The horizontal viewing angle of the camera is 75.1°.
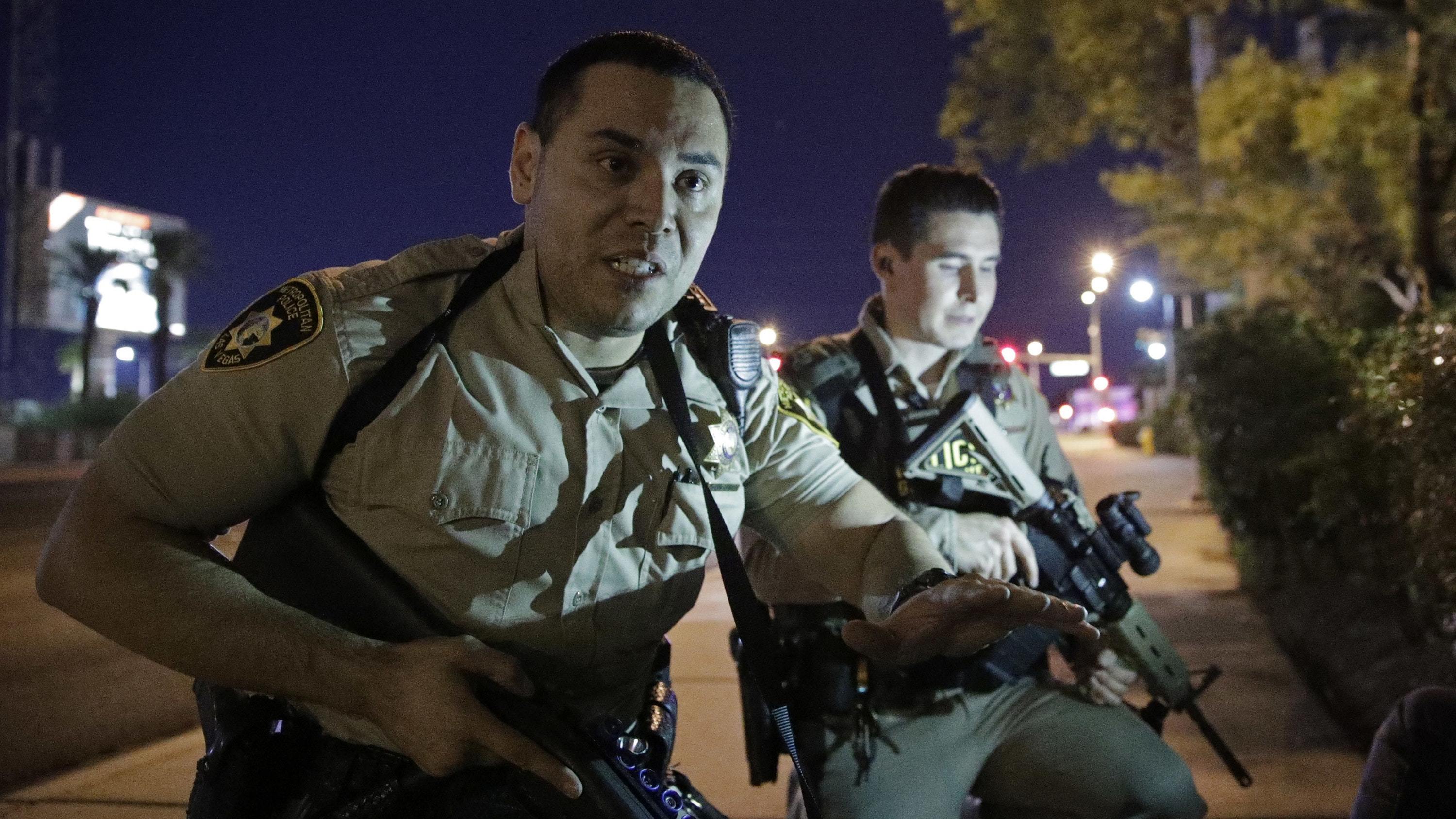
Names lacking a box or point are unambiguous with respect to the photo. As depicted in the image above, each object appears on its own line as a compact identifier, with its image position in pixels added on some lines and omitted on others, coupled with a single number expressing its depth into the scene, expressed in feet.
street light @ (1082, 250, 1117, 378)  42.47
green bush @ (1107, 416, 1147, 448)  73.15
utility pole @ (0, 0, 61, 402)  172.45
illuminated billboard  158.51
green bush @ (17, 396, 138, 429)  103.40
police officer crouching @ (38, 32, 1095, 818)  4.16
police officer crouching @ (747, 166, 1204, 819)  6.80
